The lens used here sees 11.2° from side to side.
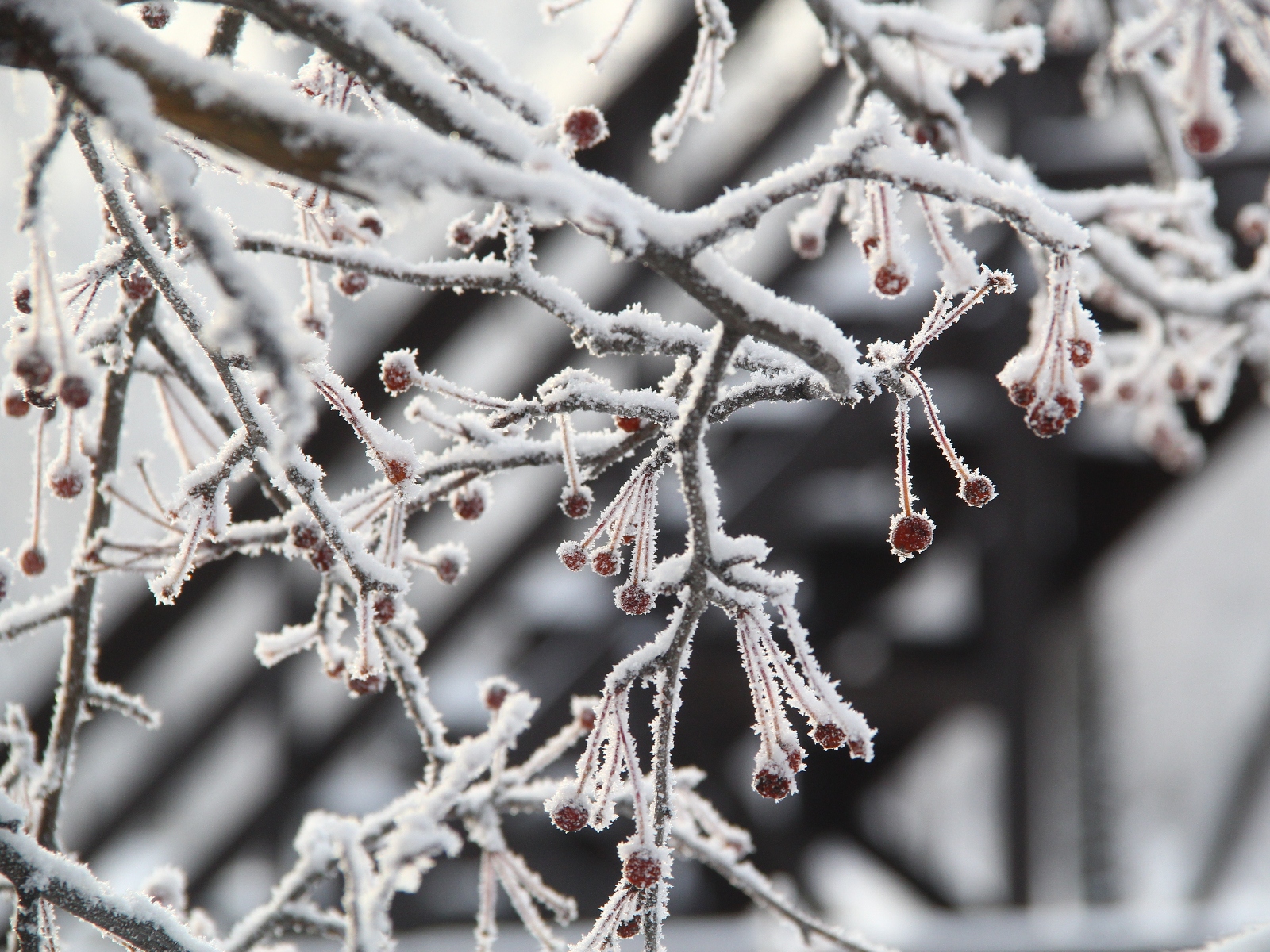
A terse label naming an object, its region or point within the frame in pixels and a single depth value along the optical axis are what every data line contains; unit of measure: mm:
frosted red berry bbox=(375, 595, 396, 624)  1448
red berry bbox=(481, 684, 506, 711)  1535
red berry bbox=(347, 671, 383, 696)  1439
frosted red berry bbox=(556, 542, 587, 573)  1420
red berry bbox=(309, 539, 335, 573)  1450
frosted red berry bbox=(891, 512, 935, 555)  1402
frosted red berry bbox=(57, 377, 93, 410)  1344
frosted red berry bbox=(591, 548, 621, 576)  1414
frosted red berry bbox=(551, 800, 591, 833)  1399
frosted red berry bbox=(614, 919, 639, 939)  1409
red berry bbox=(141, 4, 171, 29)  1435
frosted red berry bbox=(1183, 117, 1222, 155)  1434
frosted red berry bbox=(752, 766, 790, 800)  1392
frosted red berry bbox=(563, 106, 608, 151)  1410
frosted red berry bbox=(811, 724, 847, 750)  1390
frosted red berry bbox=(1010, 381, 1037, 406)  1400
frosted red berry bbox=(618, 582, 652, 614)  1395
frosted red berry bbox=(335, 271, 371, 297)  1466
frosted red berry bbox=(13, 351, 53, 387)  1342
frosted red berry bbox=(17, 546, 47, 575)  1474
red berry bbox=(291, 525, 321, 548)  1440
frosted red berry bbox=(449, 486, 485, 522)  1468
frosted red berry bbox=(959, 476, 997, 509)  1404
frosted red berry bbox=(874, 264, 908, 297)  1395
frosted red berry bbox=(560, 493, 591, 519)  1422
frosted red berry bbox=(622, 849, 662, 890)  1393
